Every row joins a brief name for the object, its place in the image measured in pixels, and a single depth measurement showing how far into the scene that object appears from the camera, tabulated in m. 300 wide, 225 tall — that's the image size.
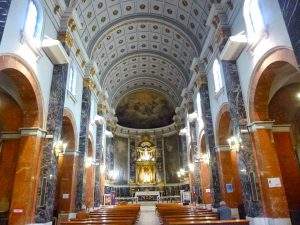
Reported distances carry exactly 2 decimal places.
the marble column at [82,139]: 13.80
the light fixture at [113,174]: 26.04
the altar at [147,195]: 27.34
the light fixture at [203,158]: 17.55
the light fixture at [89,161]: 17.64
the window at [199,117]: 17.08
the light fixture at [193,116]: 18.46
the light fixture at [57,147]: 10.28
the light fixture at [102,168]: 20.98
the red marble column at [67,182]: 12.80
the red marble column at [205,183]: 16.70
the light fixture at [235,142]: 10.30
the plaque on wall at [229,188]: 13.08
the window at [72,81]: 13.46
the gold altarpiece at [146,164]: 29.39
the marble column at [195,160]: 18.16
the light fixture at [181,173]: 25.75
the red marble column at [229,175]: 13.06
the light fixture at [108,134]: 23.35
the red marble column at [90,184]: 17.62
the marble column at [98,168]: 19.00
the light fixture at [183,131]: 22.86
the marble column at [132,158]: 29.31
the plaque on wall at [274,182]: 8.76
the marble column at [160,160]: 29.67
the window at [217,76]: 13.52
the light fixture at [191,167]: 19.75
